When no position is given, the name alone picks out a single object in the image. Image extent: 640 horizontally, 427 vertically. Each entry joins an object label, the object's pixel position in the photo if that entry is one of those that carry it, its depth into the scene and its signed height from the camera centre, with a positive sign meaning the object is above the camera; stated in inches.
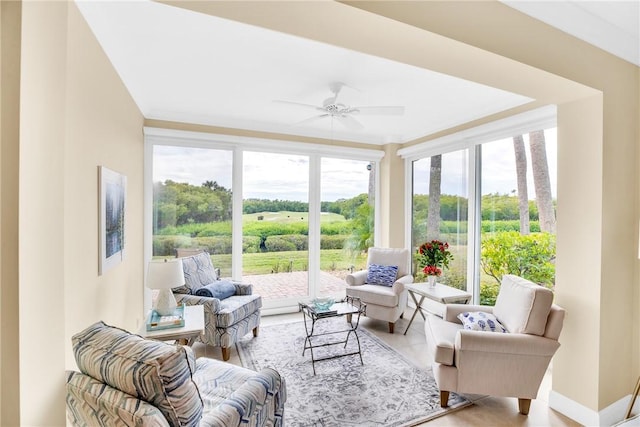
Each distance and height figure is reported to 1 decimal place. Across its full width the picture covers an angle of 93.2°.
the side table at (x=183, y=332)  91.3 -36.5
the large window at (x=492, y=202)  124.3 +6.8
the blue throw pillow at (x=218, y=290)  126.6 -33.2
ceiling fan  112.7 +40.4
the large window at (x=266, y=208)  154.3 +3.2
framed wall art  83.0 -1.7
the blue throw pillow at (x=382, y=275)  161.8 -32.4
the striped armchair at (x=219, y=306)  117.2 -38.1
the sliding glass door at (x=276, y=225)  172.4 -6.6
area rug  87.6 -57.9
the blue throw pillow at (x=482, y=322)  94.2 -34.1
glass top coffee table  114.0 -37.9
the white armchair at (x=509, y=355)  84.0 -39.4
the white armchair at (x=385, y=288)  147.2 -37.9
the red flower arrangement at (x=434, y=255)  146.3 -19.6
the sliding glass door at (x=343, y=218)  191.8 -2.4
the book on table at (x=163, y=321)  93.6 -34.4
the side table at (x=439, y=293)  133.0 -35.6
